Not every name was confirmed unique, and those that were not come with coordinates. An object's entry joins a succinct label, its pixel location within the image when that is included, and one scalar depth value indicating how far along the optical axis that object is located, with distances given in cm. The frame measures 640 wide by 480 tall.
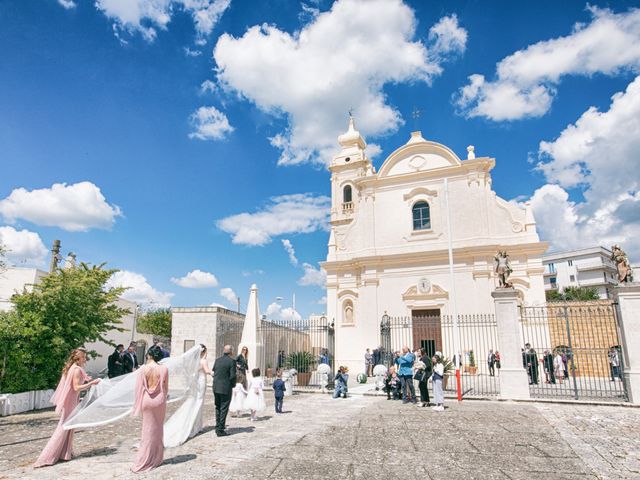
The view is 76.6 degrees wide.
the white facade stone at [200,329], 1688
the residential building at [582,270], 6266
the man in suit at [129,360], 1255
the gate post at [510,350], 1178
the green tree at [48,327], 1032
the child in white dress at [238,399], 916
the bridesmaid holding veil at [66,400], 577
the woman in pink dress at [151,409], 553
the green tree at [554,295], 4714
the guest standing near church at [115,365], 1218
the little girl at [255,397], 895
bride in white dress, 707
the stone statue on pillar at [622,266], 1144
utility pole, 2739
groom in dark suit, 759
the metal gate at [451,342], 1648
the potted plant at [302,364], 1574
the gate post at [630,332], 1065
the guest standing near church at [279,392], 1006
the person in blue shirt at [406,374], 1179
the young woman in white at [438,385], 1041
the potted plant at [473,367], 1775
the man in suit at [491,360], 1526
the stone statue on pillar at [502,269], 1293
